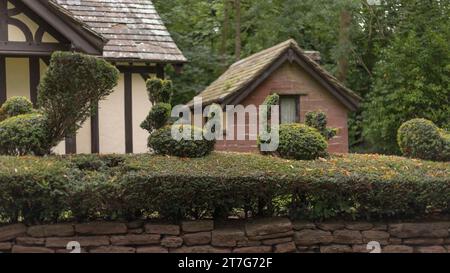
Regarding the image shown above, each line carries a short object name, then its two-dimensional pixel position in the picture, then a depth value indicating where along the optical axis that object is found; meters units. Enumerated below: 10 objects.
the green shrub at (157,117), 8.11
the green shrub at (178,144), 7.88
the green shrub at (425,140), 8.77
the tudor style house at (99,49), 10.88
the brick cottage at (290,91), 15.56
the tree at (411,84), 18.67
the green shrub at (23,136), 7.70
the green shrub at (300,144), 8.29
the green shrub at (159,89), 8.43
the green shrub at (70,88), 7.48
